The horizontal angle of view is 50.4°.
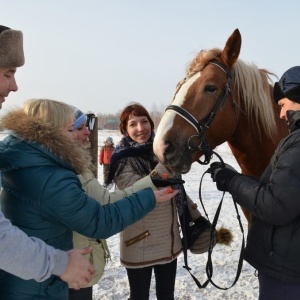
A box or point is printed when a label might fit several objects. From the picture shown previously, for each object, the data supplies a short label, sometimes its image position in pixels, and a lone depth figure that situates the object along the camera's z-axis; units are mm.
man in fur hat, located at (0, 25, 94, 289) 1091
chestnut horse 2125
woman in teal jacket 1348
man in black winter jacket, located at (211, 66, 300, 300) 1402
